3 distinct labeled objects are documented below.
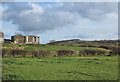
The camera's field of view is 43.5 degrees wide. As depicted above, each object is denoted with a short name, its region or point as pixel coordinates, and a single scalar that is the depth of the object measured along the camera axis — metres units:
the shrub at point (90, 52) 38.25
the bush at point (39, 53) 33.44
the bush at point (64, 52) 35.83
